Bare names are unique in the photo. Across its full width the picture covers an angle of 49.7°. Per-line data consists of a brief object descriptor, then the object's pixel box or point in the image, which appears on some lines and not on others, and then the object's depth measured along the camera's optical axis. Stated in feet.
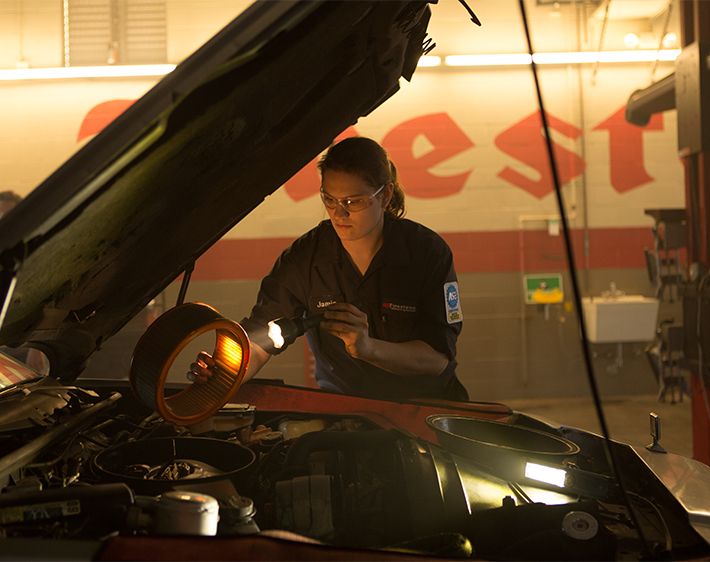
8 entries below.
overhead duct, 14.67
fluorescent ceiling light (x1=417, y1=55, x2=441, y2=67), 19.76
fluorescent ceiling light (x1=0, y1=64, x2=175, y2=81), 18.71
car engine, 3.18
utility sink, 18.76
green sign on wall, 20.11
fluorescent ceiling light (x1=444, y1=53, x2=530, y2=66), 19.86
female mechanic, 6.64
